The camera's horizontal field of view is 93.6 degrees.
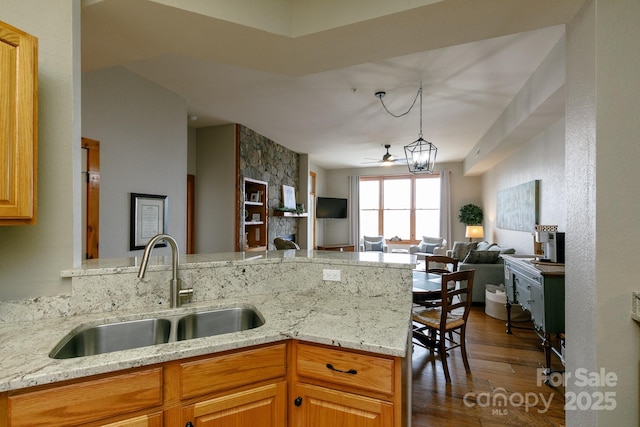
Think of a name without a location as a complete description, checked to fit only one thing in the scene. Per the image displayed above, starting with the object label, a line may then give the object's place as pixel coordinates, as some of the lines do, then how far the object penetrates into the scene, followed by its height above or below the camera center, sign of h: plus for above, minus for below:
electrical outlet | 1.83 -0.40
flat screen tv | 8.88 +0.10
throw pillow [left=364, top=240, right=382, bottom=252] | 8.35 -1.00
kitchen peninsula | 1.01 -0.50
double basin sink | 1.29 -0.58
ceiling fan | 5.31 +1.21
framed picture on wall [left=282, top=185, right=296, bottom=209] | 6.47 +0.30
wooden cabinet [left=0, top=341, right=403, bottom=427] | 0.95 -0.65
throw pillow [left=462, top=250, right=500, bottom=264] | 4.51 -0.70
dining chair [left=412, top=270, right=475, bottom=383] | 2.48 -0.99
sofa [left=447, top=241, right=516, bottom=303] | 4.42 -0.84
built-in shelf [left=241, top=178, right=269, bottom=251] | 5.51 -0.09
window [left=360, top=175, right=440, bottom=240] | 8.56 +0.13
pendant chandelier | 4.09 +0.66
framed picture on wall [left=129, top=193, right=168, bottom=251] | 3.09 -0.09
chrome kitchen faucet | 1.44 -0.37
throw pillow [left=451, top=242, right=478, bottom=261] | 5.57 -0.73
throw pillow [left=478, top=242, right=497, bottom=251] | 5.58 -0.66
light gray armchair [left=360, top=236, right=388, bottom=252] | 8.37 -0.93
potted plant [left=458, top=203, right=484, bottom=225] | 7.71 -0.11
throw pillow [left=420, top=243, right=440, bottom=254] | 7.61 -0.94
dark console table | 2.43 -0.73
